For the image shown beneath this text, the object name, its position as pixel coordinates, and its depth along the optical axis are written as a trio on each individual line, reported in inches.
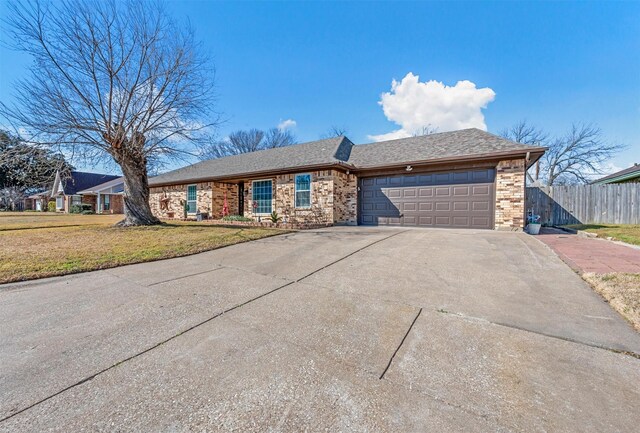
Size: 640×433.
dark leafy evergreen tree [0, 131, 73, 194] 340.4
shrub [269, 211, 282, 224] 456.1
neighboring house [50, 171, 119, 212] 1194.6
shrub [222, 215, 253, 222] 520.0
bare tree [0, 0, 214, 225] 338.3
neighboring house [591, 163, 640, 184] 513.3
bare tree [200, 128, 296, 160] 1365.7
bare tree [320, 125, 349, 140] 1201.0
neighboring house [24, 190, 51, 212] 1432.1
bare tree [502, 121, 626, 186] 821.2
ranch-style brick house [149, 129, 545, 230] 368.8
